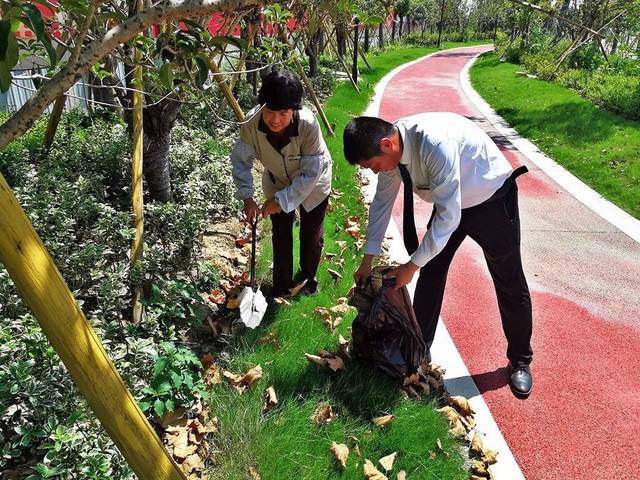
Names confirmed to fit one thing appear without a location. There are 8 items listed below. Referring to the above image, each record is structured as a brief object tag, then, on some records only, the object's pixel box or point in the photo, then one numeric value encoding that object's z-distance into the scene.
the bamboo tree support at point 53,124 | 4.78
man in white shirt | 2.49
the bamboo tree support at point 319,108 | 7.76
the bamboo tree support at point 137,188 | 3.23
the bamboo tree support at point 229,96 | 4.70
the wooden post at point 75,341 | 1.20
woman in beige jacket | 2.87
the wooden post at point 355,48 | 14.27
